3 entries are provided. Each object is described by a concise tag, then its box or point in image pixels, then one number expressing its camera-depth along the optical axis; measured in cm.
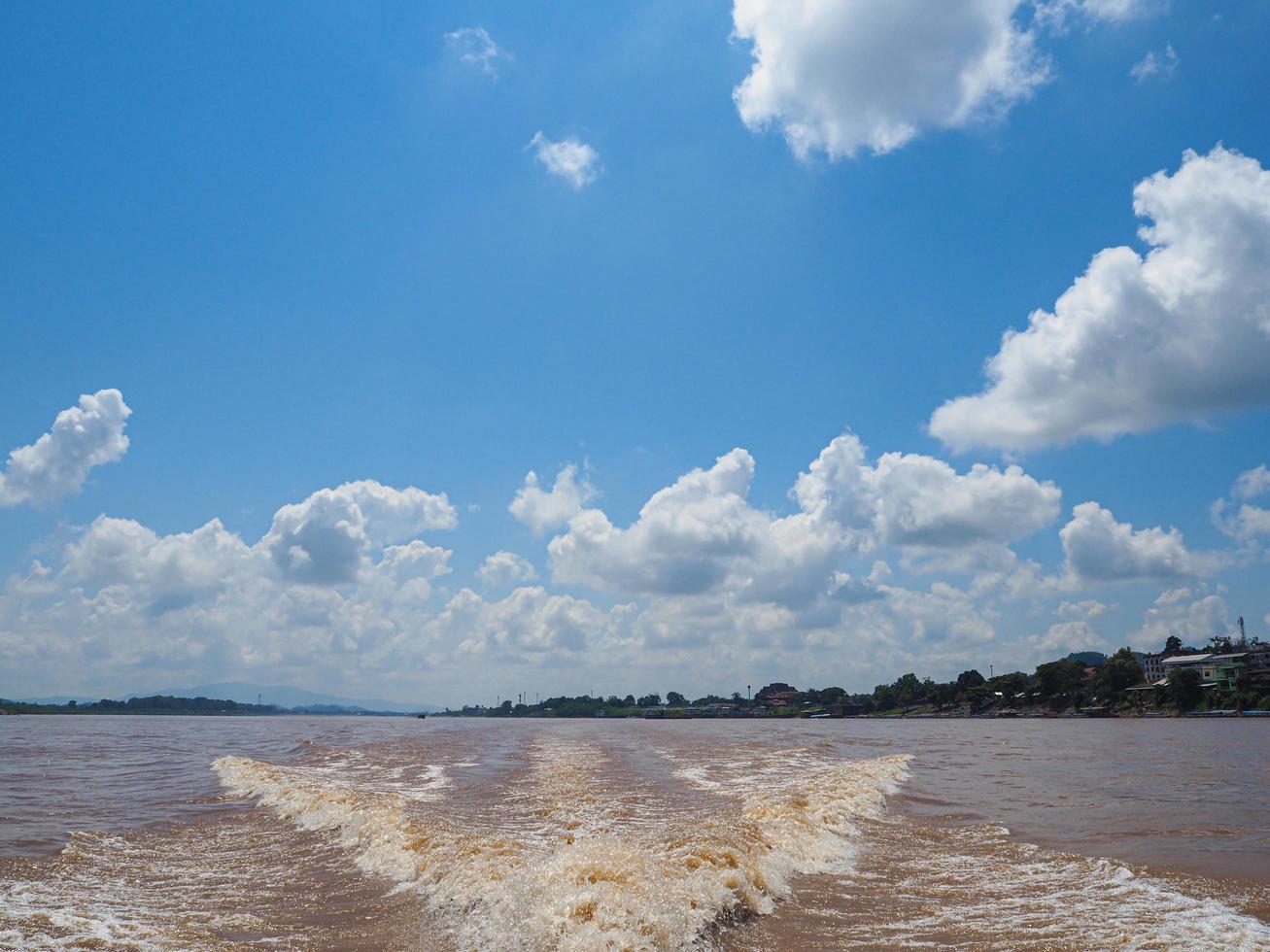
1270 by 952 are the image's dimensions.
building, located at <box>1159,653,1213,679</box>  12697
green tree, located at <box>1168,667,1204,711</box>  11450
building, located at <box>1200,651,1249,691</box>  11888
